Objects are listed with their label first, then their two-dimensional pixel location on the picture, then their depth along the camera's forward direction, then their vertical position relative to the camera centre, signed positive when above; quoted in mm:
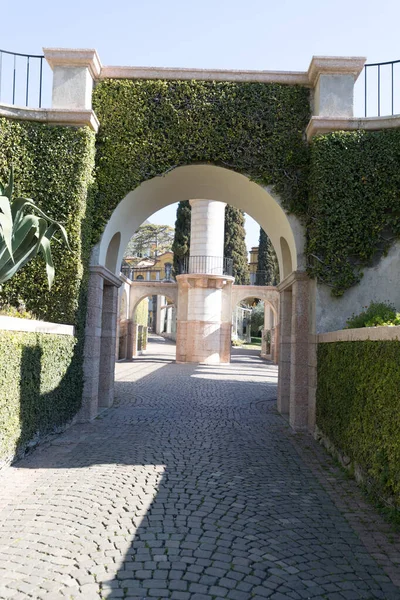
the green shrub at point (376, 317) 7555 +344
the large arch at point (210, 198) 10286 +2870
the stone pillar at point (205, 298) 27109 +1898
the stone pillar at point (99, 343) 9953 -198
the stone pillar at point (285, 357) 11414 -398
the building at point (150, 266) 76356 +9514
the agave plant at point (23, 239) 7281 +1238
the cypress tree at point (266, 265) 43719 +5935
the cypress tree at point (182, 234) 40188 +7424
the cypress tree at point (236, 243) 41844 +7123
